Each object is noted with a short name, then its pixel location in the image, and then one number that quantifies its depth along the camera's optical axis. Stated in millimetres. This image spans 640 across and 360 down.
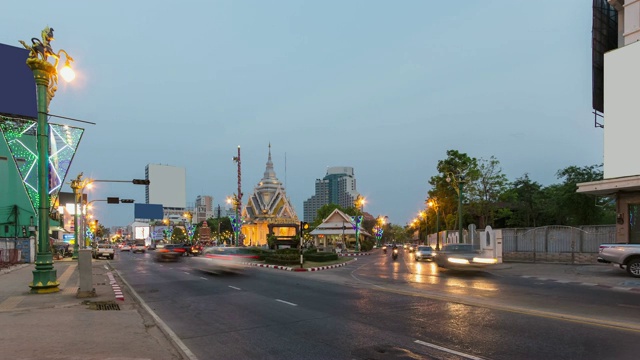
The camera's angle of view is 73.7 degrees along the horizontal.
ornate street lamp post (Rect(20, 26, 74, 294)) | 14547
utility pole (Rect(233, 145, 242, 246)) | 57819
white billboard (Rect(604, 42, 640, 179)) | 25656
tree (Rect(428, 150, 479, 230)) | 52759
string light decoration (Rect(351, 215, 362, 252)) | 64338
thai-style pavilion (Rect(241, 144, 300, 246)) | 101625
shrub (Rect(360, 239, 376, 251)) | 75062
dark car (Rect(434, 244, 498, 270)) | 22188
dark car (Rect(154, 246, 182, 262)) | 38812
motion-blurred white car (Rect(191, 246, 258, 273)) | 25362
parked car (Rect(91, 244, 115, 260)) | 46062
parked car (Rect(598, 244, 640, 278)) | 18969
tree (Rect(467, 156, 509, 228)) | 50844
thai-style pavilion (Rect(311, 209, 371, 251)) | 76938
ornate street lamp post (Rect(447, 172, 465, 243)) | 33688
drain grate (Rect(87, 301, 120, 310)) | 11852
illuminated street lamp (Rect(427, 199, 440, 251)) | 56062
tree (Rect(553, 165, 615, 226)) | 48875
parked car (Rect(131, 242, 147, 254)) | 66719
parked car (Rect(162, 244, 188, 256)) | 40031
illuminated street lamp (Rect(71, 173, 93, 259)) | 40647
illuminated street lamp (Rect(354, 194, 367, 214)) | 66538
